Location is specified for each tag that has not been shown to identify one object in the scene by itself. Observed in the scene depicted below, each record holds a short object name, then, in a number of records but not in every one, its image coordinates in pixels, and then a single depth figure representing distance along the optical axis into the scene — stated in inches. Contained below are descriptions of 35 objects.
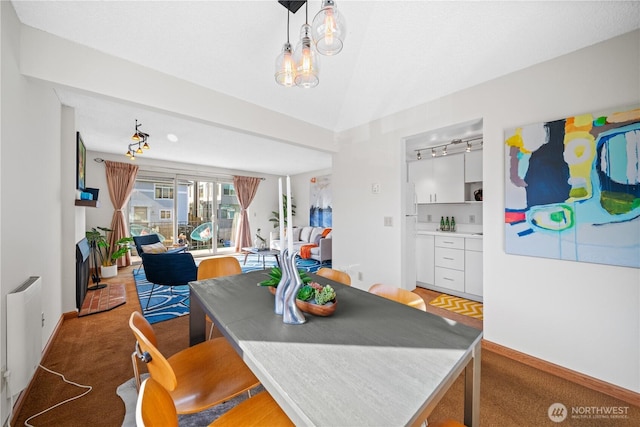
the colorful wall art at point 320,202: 270.9
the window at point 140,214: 221.1
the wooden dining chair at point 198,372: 35.0
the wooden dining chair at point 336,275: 74.0
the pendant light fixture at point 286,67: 55.7
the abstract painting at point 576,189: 62.7
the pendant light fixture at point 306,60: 52.0
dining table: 26.0
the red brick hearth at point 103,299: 118.0
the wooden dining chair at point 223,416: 24.5
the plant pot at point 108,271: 174.9
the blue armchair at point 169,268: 116.6
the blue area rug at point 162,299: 114.0
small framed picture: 117.4
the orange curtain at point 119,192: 201.2
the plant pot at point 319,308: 46.1
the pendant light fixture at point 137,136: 128.2
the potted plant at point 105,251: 157.2
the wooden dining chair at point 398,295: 56.9
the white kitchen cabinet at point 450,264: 128.8
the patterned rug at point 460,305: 114.9
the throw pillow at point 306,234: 262.5
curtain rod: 220.1
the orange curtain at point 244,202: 279.1
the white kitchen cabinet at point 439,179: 149.9
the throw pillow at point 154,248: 155.9
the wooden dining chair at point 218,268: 87.3
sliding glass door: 225.3
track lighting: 146.5
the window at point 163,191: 232.8
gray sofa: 218.2
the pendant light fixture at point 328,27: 45.4
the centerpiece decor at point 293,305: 44.4
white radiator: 53.3
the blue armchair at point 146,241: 168.7
